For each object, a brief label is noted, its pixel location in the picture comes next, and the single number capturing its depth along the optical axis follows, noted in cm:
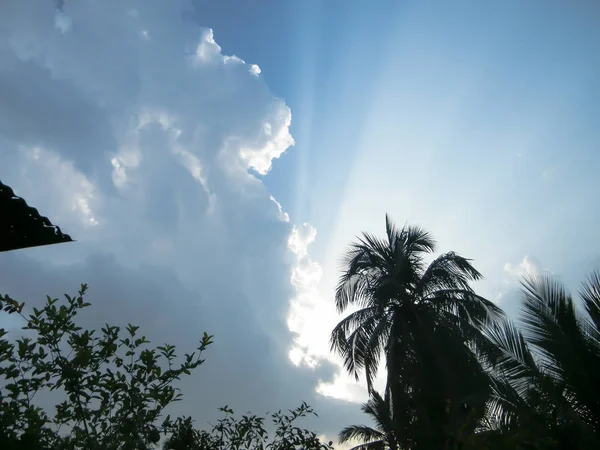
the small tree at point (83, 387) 403
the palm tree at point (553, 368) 736
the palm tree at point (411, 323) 1207
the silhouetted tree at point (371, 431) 1793
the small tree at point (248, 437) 904
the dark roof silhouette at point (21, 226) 423
